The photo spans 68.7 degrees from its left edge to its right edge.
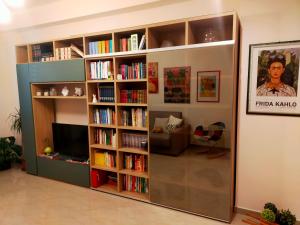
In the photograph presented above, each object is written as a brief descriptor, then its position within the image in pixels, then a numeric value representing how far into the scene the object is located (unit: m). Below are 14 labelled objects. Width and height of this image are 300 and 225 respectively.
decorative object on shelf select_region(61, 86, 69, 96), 3.47
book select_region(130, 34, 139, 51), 2.73
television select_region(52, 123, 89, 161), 3.45
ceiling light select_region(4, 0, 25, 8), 3.30
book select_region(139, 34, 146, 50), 2.67
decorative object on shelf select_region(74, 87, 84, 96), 3.38
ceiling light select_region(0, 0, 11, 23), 3.40
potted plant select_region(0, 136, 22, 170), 3.95
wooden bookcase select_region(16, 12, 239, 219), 2.42
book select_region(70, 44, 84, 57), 3.17
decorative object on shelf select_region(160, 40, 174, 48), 2.69
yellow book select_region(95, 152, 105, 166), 3.24
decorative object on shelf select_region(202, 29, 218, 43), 2.47
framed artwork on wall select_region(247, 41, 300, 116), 2.25
